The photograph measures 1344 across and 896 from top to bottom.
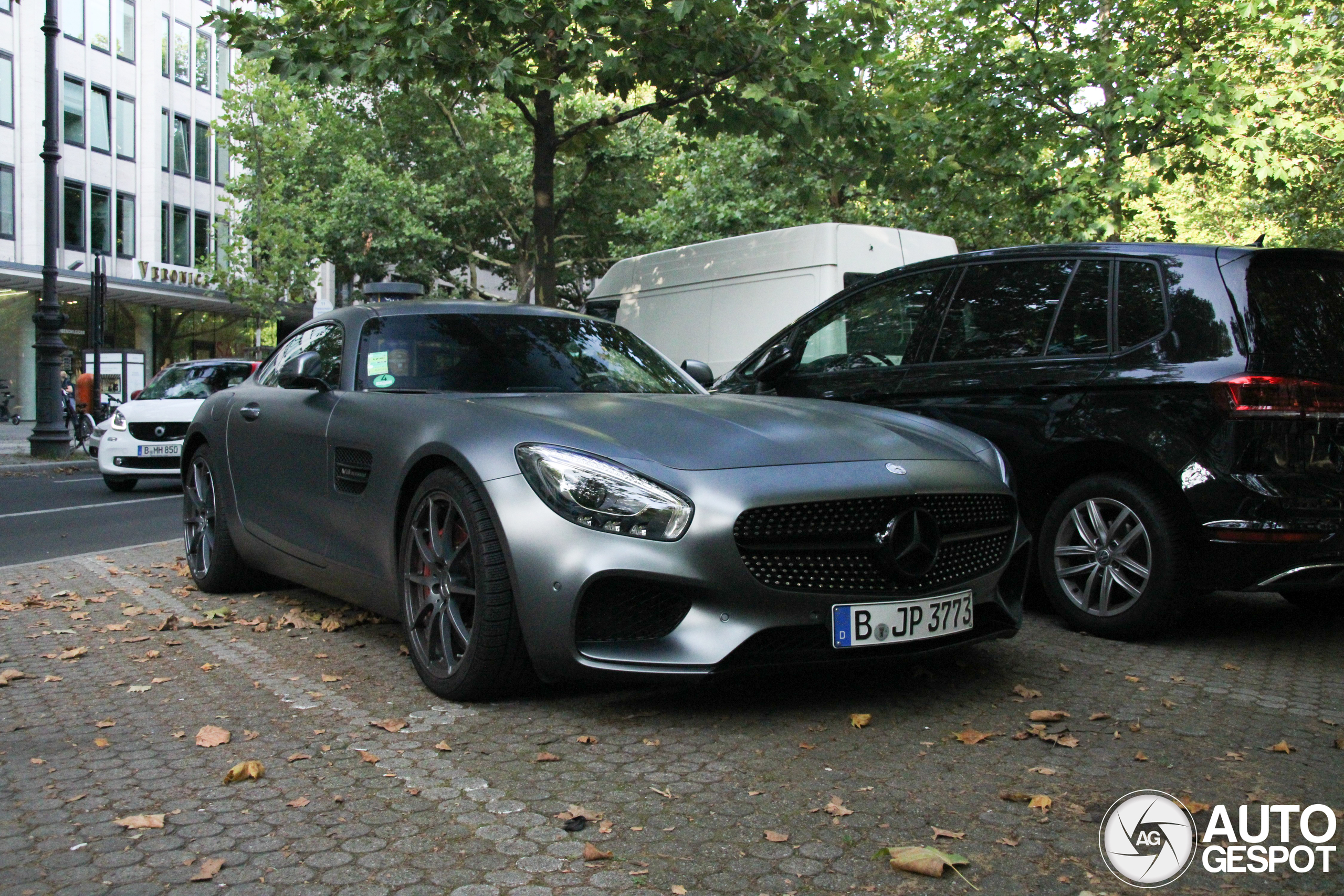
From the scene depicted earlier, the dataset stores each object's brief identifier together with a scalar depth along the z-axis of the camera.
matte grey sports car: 3.94
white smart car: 14.63
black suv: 5.11
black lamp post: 20.30
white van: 11.73
